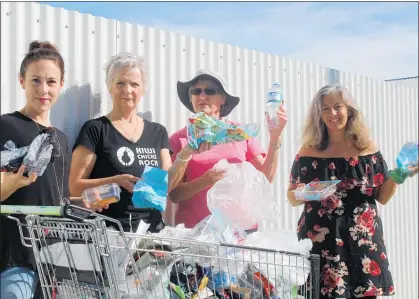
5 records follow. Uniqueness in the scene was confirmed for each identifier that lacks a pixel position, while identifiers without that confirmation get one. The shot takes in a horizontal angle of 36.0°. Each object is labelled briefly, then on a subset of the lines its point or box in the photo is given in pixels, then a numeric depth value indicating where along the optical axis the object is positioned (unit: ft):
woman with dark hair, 10.08
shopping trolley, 8.43
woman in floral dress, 13.16
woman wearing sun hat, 13.62
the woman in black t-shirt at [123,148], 11.84
